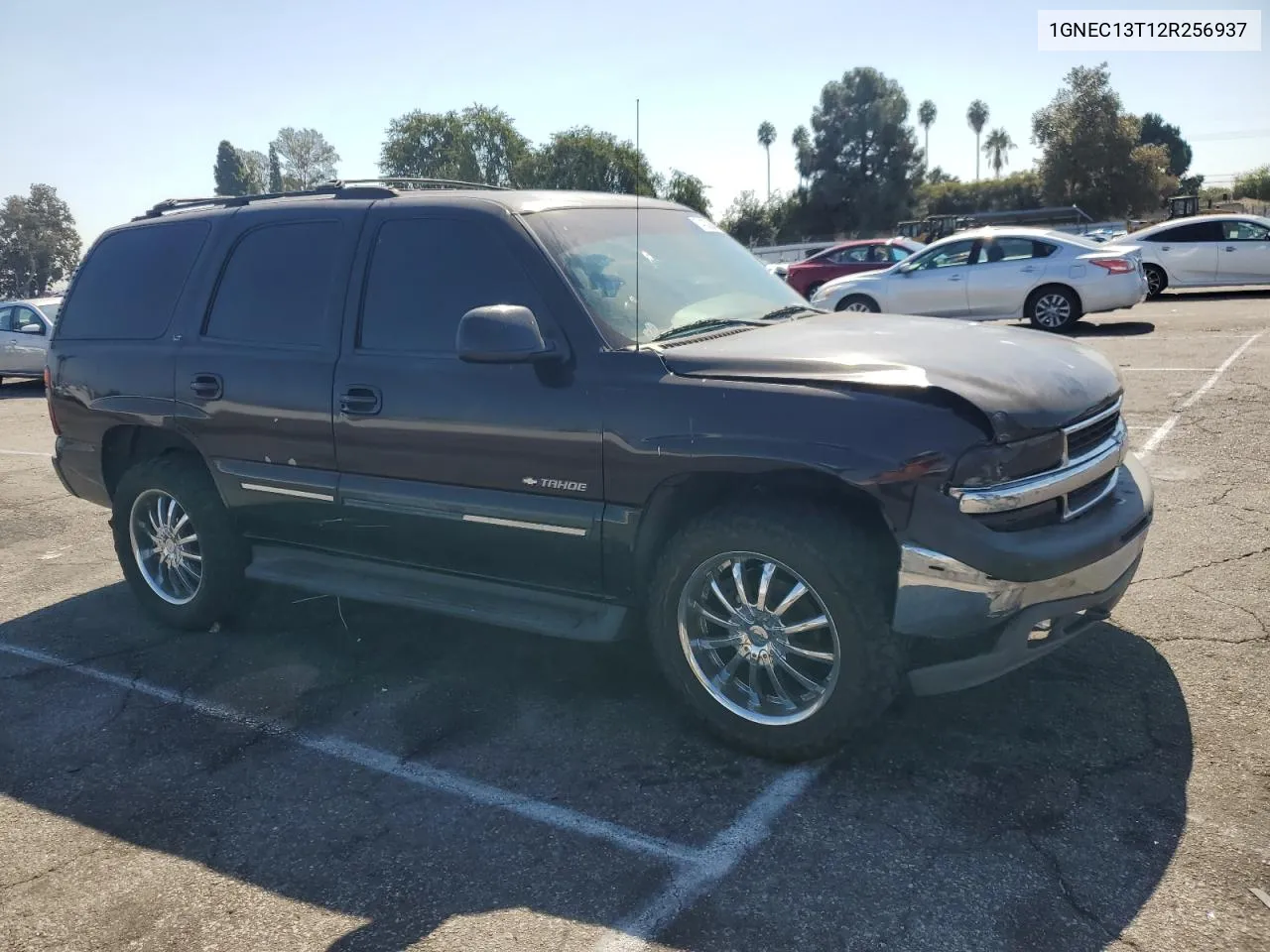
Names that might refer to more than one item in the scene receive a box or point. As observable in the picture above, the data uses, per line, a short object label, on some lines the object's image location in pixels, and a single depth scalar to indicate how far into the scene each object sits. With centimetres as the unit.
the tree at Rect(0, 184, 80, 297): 6166
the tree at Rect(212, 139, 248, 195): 10350
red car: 2139
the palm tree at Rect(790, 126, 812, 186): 7356
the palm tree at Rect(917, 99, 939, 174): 12288
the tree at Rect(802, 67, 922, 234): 7212
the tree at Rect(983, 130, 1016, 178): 14862
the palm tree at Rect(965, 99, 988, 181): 14425
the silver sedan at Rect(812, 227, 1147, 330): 1439
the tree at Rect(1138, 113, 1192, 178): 9212
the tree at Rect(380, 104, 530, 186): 8531
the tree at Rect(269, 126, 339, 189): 10344
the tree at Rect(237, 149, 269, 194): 10298
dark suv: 325
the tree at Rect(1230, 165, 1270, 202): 5781
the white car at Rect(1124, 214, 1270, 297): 1781
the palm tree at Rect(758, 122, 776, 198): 12324
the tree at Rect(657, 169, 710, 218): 6630
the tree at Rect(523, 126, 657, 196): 7275
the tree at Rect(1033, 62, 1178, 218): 5503
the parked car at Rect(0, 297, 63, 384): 1702
